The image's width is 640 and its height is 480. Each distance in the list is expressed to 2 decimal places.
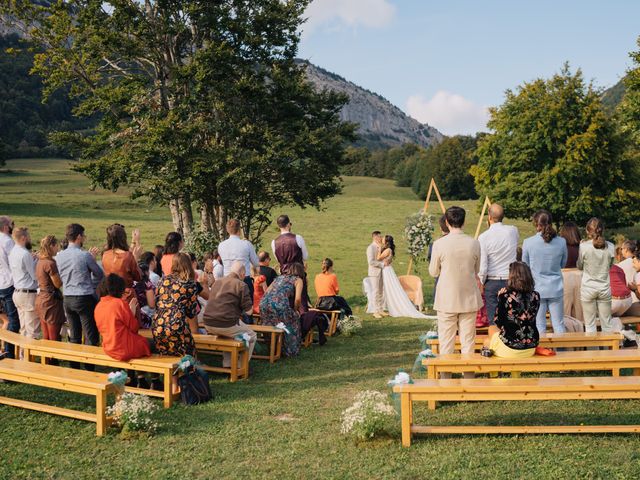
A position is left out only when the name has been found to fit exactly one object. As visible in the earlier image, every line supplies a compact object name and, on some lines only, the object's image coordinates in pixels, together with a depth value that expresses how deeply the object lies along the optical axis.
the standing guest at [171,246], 10.20
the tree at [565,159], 39.75
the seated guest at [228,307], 9.62
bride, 16.19
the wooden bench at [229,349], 9.27
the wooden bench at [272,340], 10.65
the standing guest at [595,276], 9.16
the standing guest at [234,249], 11.53
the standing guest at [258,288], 12.84
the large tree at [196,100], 17.31
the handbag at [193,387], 7.99
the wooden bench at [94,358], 7.83
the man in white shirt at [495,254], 9.20
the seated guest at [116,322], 7.81
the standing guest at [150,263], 10.93
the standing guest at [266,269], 13.02
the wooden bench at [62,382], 6.96
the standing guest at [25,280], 9.23
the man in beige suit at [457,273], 7.40
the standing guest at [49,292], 8.99
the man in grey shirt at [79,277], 8.85
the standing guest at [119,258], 8.84
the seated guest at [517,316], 7.07
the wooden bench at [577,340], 8.73
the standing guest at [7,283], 9.69
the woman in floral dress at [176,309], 8.23
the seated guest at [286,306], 11.14
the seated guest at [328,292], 13.53
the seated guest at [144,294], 10.17
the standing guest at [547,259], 9.20
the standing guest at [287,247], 12.00
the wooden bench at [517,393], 6.21
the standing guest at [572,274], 9.95
